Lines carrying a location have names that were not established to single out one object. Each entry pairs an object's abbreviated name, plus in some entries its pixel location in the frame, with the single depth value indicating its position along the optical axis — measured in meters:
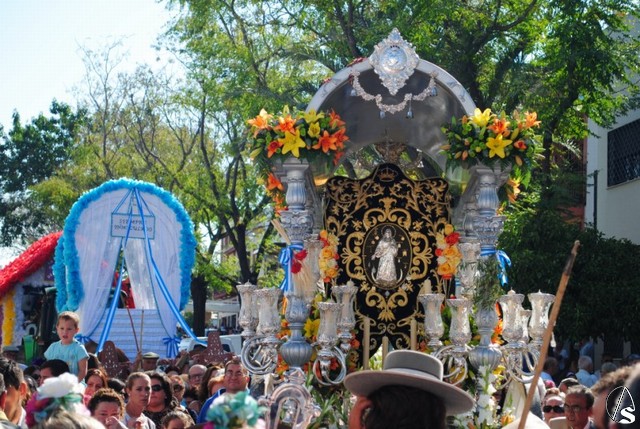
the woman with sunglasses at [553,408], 9.82
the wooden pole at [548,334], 4.95
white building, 24.83
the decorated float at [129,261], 20.86
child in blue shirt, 10.55
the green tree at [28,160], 54.91
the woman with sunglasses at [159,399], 9.62
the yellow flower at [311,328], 10.40
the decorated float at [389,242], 10.04
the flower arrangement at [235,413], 3.79
